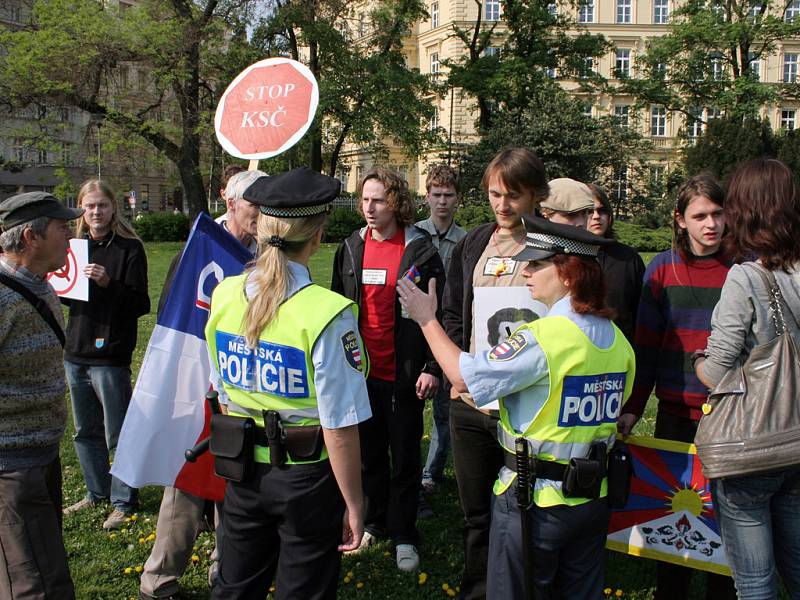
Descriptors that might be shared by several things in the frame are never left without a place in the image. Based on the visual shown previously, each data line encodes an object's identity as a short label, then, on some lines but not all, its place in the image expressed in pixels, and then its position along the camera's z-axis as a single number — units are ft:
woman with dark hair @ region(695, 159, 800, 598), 8.05
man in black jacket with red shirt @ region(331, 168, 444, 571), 14.01
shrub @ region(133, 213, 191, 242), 103.40
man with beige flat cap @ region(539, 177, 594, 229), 11.19
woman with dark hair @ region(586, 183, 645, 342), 11.88
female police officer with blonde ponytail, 7.83
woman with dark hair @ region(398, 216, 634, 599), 7.73
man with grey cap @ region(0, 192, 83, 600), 8.98
